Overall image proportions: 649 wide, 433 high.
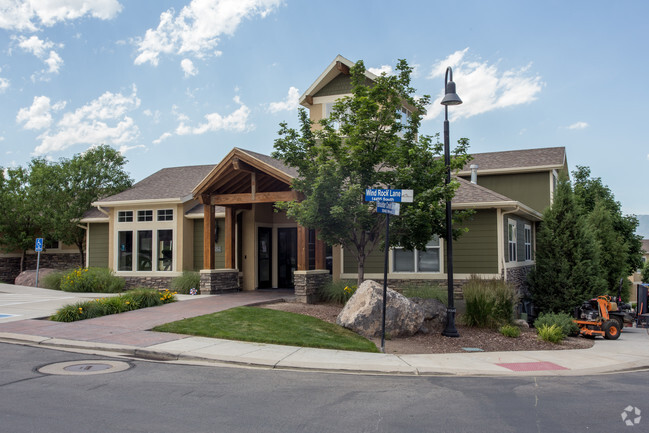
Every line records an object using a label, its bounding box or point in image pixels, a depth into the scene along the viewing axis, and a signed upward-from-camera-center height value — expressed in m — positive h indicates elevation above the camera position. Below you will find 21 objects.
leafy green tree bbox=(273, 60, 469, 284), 12.12 +1.85
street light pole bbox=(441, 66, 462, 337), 11.98 +0.93
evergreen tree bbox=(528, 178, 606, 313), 18.16 -0.61
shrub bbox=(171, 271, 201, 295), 17.58 -1.32
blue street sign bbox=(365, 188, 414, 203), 10.09 +0.97
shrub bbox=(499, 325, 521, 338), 12.47 -2.15
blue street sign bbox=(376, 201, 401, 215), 10.08 +0.73
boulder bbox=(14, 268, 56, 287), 21.08 -1.33
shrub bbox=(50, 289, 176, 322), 12.07 -1.53
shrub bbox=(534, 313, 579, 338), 13.91 -2.16
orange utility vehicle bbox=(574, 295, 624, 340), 15.20 -2.35
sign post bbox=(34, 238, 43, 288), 20.85 +0.05
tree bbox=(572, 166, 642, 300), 26.17 +0.73
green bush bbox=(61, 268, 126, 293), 18.48 -1.34
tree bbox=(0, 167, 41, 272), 23.56 +1.32
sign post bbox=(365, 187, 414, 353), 10.09 +0.90
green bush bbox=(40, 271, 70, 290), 19.59 -1.37
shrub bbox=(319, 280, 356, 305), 15.05 -1.40
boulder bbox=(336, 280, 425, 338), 11.41 -1.59
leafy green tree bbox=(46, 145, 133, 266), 23.12 +2.85
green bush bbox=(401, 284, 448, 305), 14.34 -1.38
